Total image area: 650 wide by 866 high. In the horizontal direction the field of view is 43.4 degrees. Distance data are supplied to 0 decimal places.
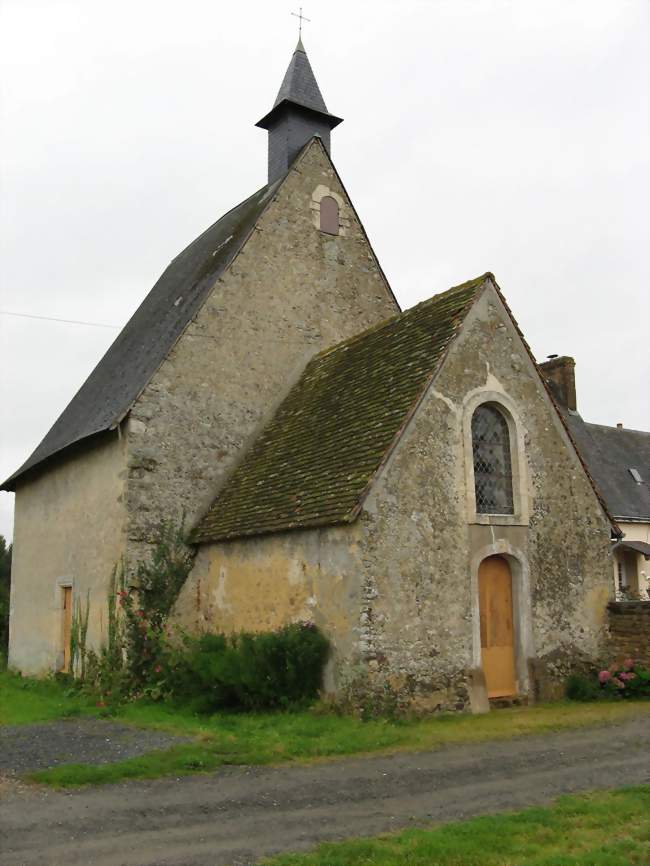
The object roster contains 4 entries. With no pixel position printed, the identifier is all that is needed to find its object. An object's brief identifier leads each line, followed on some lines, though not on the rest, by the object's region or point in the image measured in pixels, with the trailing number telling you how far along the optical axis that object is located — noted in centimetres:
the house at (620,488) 2889
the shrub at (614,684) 1266
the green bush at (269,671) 1103
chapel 1127
